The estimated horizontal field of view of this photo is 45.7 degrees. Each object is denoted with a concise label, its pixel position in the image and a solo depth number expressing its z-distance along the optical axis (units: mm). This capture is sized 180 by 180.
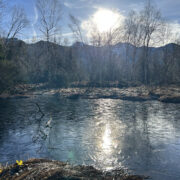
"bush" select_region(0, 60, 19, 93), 23156
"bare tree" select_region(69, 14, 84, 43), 39212
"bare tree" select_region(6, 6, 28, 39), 36219
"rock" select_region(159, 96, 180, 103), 24458
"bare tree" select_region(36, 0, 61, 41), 37594
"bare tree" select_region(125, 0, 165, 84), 39112
